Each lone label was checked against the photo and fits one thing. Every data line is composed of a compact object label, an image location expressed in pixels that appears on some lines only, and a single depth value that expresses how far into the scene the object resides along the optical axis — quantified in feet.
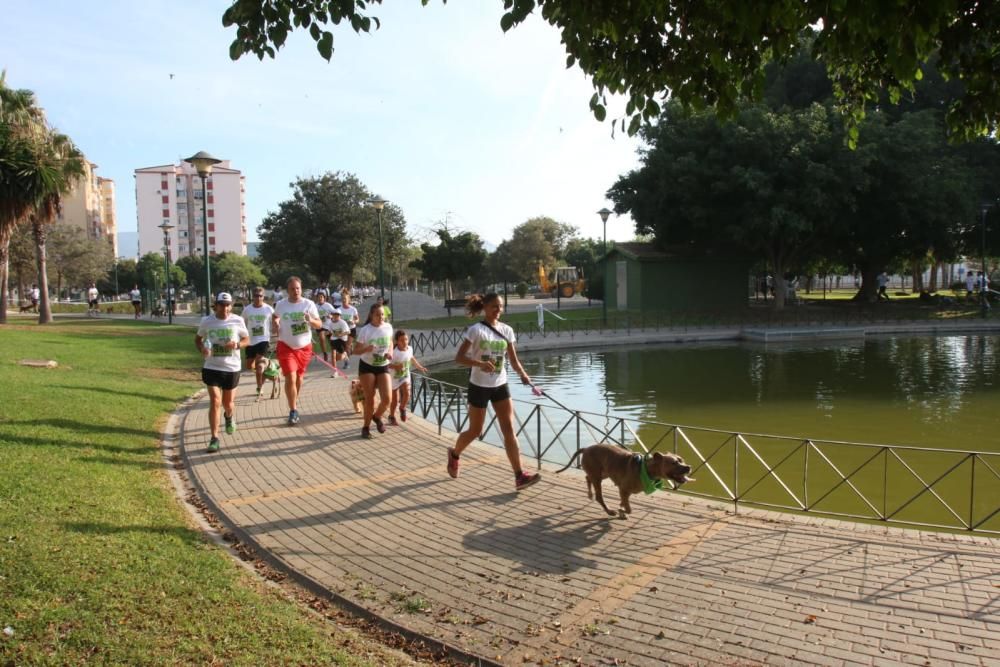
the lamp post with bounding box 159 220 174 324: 107.86
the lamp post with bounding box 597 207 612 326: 97.45
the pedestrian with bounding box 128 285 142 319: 124.47
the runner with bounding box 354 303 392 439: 28.50
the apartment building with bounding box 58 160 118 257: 324.48
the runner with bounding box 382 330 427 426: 31.58
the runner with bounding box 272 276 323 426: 31.55
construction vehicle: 195.31
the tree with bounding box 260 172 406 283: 129.49
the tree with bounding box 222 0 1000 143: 14.89
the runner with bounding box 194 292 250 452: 26.76
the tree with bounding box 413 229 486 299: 141.90
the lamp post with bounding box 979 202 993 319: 106.83
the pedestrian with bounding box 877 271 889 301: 129.77
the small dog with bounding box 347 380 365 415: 32.68
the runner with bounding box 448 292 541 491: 21.80
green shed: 121.39
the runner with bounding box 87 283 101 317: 123.85
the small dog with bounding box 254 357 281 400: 38.37
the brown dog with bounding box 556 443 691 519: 18.15
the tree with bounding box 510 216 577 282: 218.18
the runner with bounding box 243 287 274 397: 36.24
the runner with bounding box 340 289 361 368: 45.06
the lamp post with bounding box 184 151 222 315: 46.09
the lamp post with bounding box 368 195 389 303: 81.87
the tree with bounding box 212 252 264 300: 249.96
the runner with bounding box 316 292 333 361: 47.67
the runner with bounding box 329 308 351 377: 46.03
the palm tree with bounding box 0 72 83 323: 72.54
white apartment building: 411.13
